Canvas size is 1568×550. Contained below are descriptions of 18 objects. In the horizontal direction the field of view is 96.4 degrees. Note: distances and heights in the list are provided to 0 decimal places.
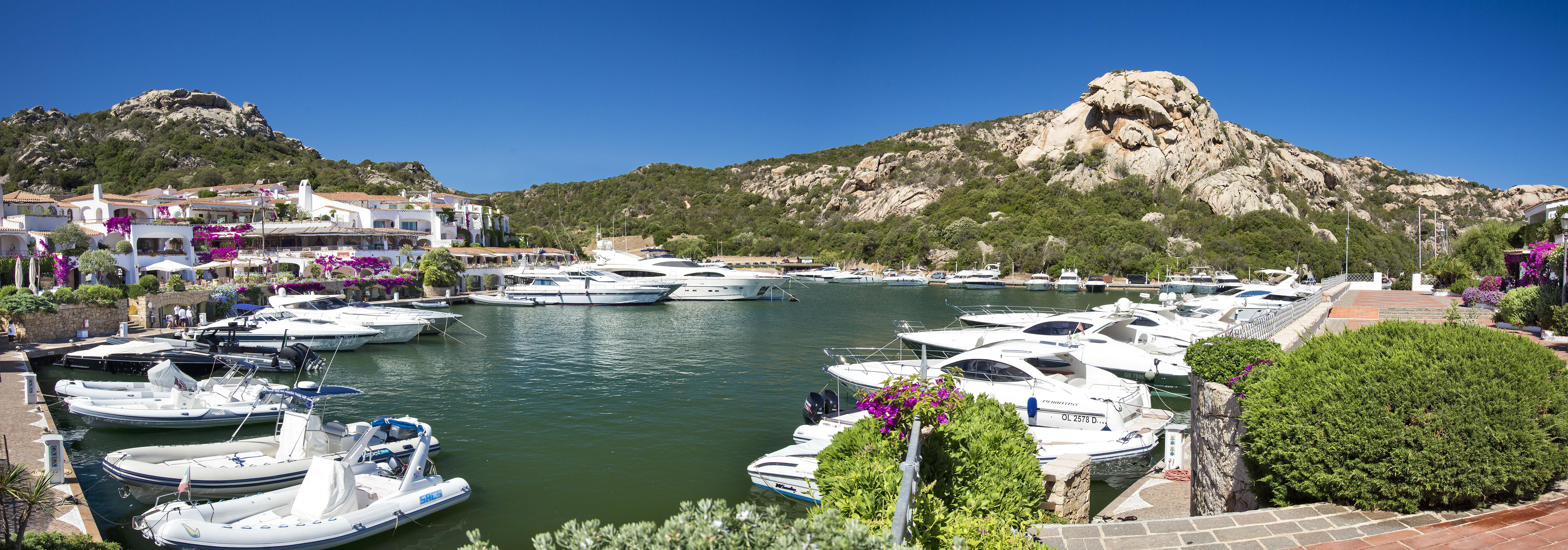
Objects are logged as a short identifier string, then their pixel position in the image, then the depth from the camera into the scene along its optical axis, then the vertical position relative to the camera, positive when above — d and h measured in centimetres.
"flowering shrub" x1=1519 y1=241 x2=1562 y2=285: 1767 -23
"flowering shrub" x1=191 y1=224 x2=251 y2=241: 4756 +203
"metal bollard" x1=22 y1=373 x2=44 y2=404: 1550 -291
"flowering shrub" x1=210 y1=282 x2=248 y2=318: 3397 -180
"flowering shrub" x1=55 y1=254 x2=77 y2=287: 3669 -39
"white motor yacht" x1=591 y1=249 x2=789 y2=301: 5497 -132
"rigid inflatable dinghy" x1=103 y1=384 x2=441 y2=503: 1150 -341
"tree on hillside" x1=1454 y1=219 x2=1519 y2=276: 3678 +69
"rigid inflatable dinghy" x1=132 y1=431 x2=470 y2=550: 941 -362
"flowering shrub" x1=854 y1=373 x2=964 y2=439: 560 -116
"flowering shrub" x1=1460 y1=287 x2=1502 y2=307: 2323 -131
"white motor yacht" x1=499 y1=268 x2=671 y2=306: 5069 -220
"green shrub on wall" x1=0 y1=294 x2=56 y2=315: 2403 -147
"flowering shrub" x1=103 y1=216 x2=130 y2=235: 4147 +214
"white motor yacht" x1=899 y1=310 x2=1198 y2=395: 2019 -259
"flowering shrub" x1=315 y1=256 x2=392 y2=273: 4841 -15
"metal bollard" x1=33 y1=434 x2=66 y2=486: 1014 -288
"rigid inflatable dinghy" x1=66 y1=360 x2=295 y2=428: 1560 -332
